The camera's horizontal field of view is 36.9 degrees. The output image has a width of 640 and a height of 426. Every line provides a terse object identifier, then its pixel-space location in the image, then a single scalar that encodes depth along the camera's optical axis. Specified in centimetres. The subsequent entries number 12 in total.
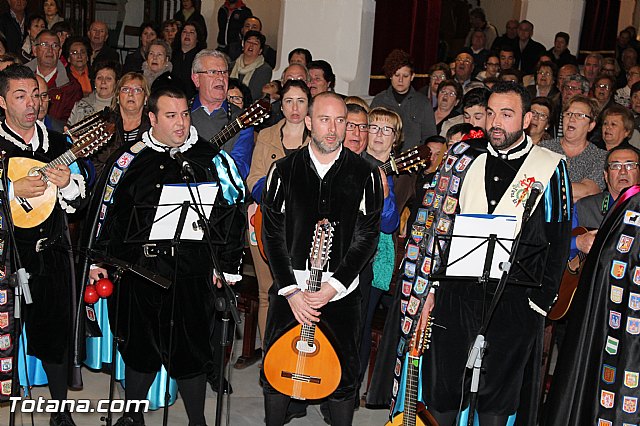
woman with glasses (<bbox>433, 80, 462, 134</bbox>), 959
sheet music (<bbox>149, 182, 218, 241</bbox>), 502
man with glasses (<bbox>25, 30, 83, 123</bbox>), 913
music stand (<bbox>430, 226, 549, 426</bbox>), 441
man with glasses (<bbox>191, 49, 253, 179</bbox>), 677
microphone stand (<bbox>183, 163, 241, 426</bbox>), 455
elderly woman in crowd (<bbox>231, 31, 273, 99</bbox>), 1096
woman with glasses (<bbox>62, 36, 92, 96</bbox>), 1006
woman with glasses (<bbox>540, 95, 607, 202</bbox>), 708
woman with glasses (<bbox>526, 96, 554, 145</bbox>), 805
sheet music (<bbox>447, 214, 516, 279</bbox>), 475
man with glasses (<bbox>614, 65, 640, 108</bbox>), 1169
